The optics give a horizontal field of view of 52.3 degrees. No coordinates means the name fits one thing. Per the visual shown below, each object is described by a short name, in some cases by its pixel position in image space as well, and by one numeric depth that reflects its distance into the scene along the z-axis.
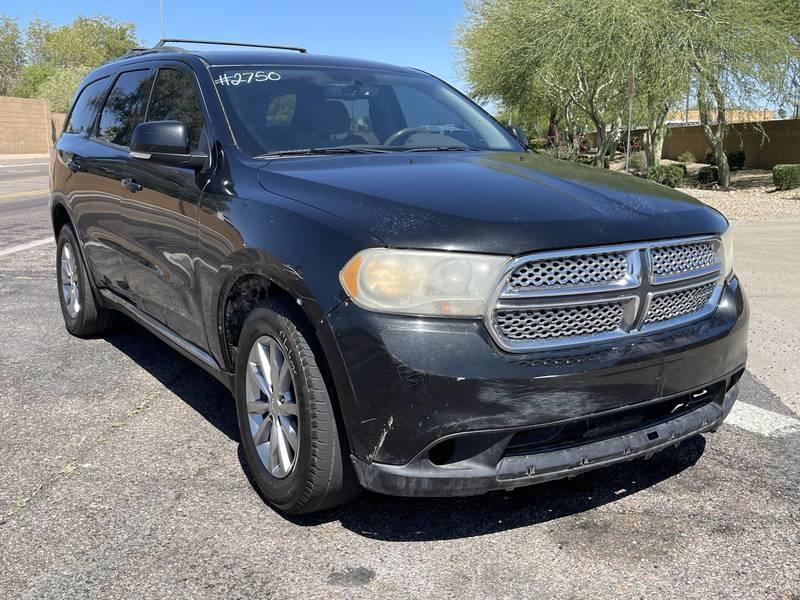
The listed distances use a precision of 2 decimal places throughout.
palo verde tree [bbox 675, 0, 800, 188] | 20.22
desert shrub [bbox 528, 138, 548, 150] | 49.38
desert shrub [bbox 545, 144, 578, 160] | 34.50
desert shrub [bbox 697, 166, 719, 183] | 27.39
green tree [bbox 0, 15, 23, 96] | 74.62
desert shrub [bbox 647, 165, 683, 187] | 24.64
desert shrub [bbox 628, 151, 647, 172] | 33.58
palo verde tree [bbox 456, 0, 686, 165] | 20.36
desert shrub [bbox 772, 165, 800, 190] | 21.55
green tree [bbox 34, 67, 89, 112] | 64.75
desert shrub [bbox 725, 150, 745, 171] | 35.16
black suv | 2.62
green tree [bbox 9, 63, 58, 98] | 74.31
